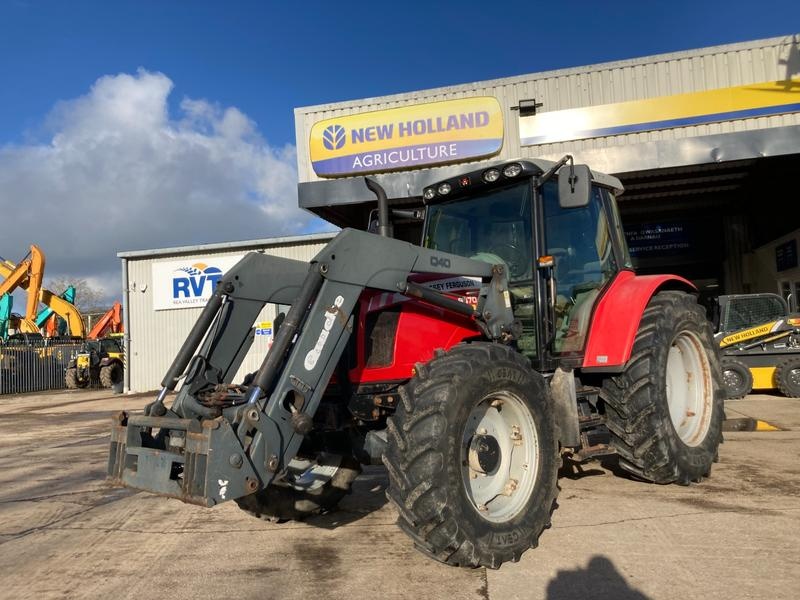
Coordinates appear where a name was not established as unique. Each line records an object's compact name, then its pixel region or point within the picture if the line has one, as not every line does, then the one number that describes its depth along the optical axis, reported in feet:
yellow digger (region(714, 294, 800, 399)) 35.96
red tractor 10.21
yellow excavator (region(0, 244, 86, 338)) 79.51
